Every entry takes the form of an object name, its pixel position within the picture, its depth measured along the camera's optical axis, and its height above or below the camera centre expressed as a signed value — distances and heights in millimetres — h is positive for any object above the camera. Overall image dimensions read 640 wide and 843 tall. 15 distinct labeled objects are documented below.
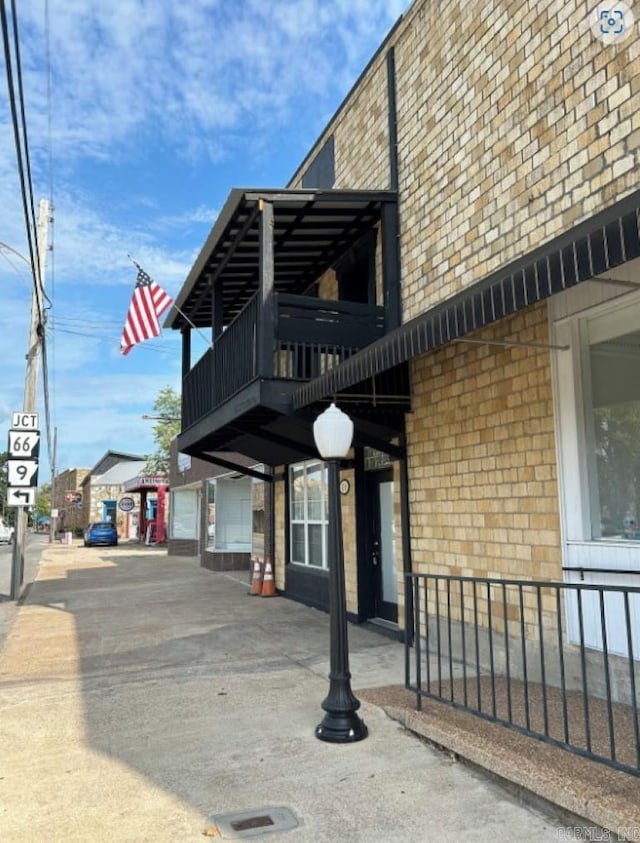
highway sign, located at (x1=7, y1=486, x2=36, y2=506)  12664 +475
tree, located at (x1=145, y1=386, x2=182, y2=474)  40969 +5595
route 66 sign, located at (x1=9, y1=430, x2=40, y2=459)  12906 +1476
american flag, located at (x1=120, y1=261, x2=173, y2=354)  11141 +3472
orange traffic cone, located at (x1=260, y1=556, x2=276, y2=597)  12641 -1215
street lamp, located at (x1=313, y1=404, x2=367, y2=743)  4699 -674
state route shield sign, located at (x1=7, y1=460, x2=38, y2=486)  12828 +924
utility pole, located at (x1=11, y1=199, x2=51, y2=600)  13031 +3435
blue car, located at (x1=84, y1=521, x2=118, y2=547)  34031 -722
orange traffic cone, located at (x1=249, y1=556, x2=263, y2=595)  12797 -1156
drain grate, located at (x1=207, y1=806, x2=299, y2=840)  3424 -1579
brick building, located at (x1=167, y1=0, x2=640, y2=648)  5145 +1855
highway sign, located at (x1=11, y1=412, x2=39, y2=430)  13095 +1947
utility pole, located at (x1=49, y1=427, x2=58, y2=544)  40881 +129
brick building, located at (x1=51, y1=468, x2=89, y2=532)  53081 +1996
